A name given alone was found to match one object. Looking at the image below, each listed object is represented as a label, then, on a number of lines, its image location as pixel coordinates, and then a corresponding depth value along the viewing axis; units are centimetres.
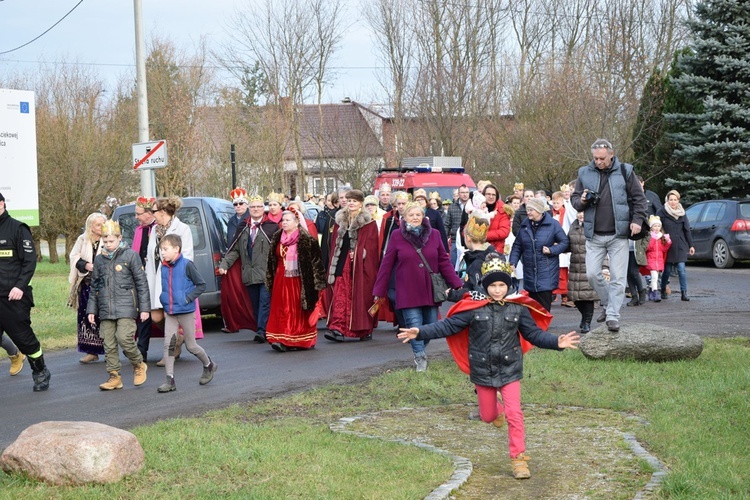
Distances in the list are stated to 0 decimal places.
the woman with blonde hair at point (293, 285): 1252
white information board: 1526
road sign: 1689
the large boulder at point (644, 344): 1030
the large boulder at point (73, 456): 598
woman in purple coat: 1030
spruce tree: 2766
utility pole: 1831
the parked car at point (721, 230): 2262
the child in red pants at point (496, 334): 677
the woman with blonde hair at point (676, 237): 1731
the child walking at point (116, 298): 986
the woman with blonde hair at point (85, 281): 1140
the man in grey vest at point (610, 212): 1007
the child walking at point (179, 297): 998
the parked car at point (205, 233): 1470
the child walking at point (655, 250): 1734
